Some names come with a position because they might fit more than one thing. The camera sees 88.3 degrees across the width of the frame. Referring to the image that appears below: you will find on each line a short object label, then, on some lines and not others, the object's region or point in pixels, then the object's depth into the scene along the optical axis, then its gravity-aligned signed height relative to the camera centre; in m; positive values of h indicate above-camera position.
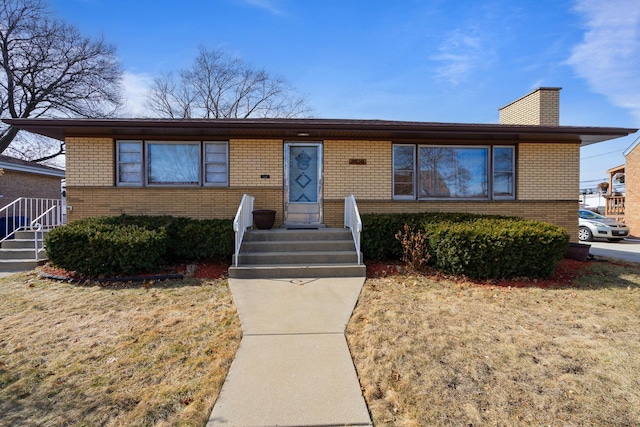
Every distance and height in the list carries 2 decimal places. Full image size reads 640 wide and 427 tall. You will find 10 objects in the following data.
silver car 14.50 -0.93
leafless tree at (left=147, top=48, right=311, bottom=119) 26.67 +8.55
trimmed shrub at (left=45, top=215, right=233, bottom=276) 5.93 -0.70
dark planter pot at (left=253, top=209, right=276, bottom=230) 7.89 -0.26
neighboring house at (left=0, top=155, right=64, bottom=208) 13.16 +1.14
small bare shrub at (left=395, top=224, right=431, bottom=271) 6.57 -0.86
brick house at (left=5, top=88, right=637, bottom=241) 8.23 +1.04
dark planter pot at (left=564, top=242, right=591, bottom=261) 8.05 -1.05
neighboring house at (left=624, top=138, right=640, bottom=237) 17.08 +1.10
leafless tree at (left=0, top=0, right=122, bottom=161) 19.53 +8.52
